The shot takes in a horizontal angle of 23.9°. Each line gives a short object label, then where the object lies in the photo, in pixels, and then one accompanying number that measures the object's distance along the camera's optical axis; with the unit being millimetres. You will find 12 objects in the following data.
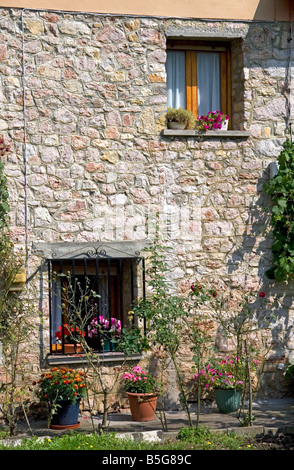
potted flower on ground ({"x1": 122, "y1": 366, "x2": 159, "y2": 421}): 7598
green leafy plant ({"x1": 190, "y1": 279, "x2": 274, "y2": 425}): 8203
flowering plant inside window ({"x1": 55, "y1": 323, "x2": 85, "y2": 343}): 8023
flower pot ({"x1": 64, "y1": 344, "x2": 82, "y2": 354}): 8141
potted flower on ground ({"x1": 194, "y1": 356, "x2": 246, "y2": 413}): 7801
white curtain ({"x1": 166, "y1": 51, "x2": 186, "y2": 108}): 8578
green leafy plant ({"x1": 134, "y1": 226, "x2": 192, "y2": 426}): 7129
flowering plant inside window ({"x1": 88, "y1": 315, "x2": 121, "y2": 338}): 8070
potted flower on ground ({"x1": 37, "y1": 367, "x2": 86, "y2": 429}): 7254
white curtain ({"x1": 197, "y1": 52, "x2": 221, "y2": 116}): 8672
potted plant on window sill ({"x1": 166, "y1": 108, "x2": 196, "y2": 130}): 8312
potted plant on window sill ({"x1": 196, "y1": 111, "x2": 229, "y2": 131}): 8414
